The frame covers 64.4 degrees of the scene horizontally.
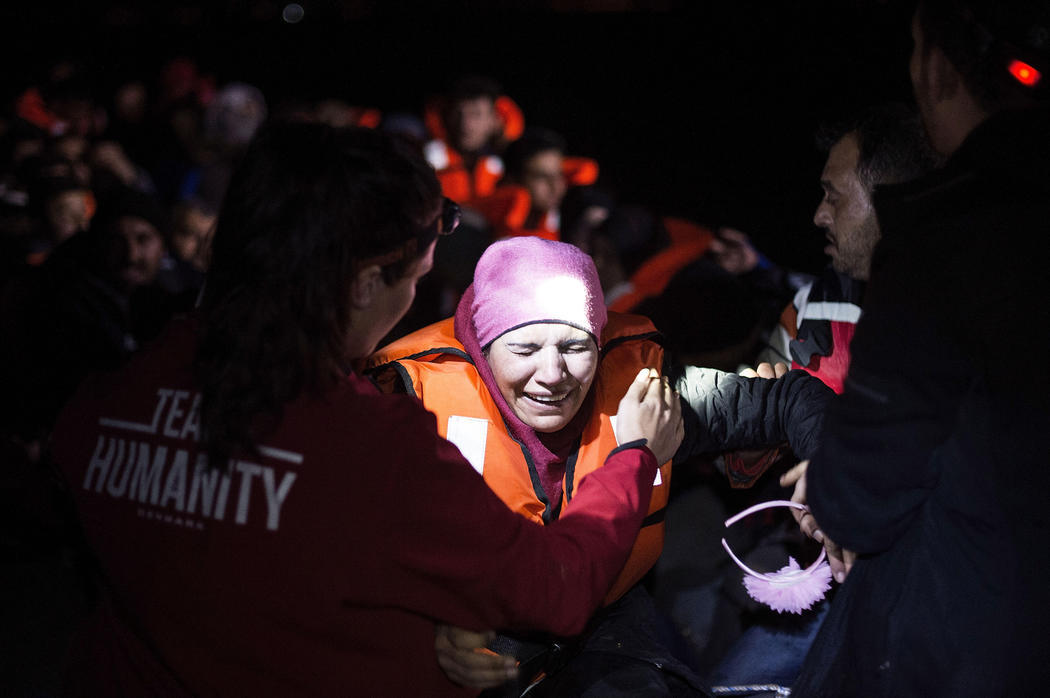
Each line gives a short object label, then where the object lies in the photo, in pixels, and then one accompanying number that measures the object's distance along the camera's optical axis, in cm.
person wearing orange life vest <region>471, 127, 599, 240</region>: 565
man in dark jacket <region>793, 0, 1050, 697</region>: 122
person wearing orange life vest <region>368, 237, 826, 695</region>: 199
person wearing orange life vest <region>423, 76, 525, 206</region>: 589
